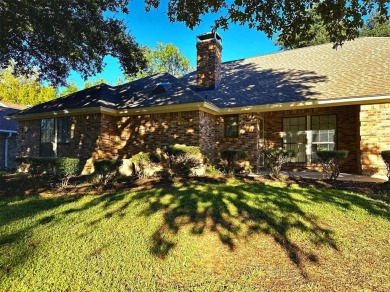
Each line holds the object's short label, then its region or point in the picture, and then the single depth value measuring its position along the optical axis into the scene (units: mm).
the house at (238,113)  10195
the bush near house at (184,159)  9398
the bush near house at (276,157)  9352
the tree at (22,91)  35438
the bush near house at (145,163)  9516
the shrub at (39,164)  8773
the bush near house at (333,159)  8195
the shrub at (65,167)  8352
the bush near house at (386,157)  7762
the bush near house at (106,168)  8398
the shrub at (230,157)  9703
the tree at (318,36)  25000
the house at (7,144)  18828
